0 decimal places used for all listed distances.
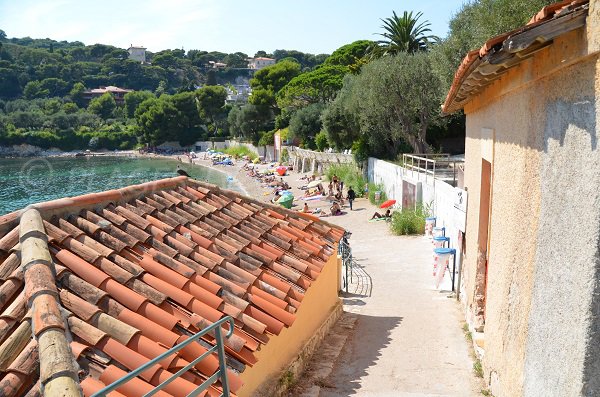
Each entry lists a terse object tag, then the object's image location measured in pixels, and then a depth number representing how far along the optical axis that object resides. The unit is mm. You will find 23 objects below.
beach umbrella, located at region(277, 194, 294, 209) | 29703
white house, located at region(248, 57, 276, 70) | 183125
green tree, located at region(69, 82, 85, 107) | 128625
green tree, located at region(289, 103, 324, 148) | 51781
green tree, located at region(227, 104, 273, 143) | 72125
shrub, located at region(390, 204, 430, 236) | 20734
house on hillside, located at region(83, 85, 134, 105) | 132125
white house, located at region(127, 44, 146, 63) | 190375
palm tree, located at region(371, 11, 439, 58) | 38594
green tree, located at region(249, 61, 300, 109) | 71000
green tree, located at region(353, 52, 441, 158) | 29516
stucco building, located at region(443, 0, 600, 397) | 3176
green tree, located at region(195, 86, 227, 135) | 88688
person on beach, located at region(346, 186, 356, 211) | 29527
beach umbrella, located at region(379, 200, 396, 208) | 25225
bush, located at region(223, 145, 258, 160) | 73162
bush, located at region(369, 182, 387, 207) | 29406
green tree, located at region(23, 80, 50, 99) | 125750
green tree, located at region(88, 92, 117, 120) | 115625
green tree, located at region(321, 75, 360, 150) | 35906
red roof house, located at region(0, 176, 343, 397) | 3564
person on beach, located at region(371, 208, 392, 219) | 24656
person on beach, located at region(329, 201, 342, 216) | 28297
